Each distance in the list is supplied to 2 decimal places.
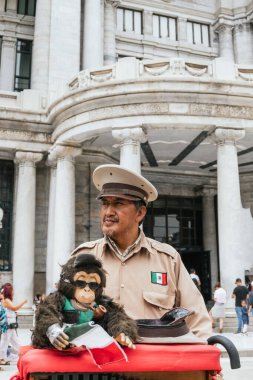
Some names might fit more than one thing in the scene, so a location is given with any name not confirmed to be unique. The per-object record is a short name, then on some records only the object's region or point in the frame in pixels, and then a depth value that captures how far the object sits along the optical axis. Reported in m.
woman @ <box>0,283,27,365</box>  9.95
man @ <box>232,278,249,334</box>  14.25
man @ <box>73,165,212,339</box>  2.63
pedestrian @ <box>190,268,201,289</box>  16.22
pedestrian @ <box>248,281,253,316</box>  15.30
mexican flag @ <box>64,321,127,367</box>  1.90
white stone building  16.17
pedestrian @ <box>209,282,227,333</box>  14.55
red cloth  1.92
